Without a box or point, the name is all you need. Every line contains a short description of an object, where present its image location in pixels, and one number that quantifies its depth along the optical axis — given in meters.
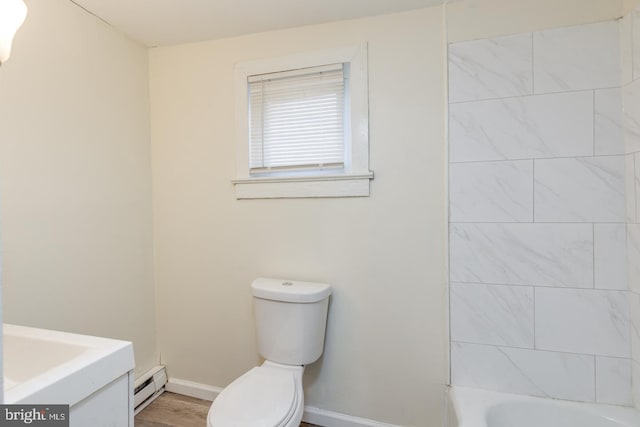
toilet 1.45
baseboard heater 1.87
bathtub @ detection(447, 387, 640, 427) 1.33
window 1.70
